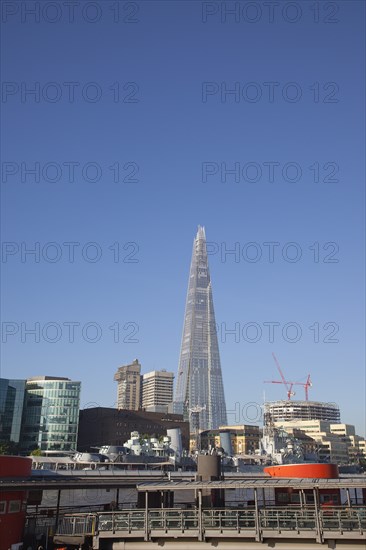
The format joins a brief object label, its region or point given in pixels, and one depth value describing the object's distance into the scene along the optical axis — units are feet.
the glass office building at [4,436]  651.25
